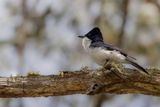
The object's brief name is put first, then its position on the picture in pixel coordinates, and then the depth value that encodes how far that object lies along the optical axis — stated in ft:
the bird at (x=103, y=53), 24.07
